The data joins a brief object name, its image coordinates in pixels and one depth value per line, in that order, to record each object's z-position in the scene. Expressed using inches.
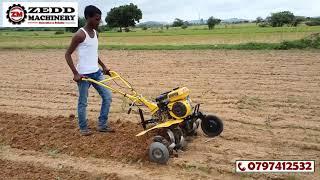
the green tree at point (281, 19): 2437.0
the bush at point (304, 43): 824.9
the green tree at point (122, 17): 3216.0
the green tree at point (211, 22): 2866.1
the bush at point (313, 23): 2173.8
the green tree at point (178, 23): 3759.8
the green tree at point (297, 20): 2399.7
